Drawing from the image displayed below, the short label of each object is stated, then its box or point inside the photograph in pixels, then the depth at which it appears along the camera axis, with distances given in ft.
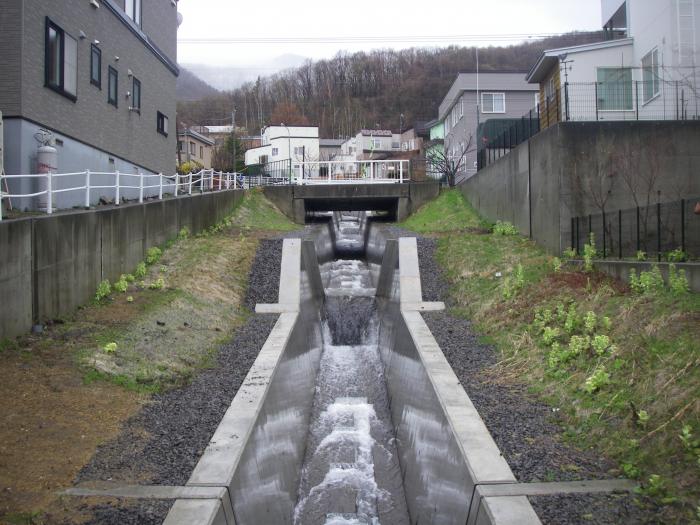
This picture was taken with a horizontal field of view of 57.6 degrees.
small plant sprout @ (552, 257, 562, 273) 44.32
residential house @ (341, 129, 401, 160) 258.78
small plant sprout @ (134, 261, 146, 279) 47.59
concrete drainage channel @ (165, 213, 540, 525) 19.94
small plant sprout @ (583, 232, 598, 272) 41.07
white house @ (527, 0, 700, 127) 56.80
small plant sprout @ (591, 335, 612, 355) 27.48
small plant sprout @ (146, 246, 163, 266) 51.25
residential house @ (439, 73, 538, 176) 140.56
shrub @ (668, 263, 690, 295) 30.48
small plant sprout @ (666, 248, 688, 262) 36.58
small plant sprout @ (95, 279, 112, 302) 40.36
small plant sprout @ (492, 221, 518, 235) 62.01
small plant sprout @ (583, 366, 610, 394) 24.72
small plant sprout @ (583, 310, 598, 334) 30.63
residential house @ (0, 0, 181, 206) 48.26
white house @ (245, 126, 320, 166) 221.46
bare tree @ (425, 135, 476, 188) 115.34
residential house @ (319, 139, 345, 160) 303.07
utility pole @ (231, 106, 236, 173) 201.65
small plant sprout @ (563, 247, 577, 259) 45.93
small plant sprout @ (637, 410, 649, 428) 20.62
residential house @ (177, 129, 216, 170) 180.45
